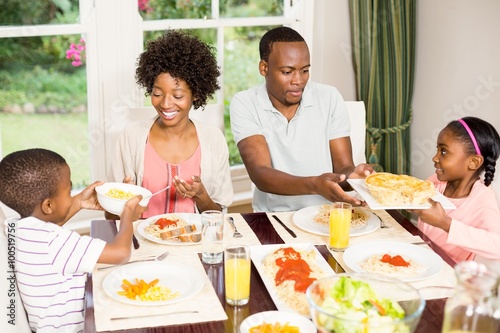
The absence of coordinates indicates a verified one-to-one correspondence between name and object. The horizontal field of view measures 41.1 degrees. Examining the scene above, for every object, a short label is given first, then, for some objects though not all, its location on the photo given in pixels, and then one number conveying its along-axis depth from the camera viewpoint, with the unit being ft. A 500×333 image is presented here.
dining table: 4.75
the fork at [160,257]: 5.90
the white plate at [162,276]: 5.26
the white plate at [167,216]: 6.27
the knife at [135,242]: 6.23
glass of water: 5.86
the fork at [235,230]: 6.55
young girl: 6.91
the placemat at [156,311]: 4.76
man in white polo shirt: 8.30
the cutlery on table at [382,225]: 6.86
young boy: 5.43
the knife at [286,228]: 6.58
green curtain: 11.75
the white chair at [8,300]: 5.27
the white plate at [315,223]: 6.58
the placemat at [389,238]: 5.38
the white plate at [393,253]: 5.74
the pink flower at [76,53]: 10.29
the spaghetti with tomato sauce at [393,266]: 5.55
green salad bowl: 3.86
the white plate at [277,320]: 4.61
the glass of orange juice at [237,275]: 5.02
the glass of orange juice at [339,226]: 6.13
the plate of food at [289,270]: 5.05
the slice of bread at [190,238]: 6.35
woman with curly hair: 7.86
